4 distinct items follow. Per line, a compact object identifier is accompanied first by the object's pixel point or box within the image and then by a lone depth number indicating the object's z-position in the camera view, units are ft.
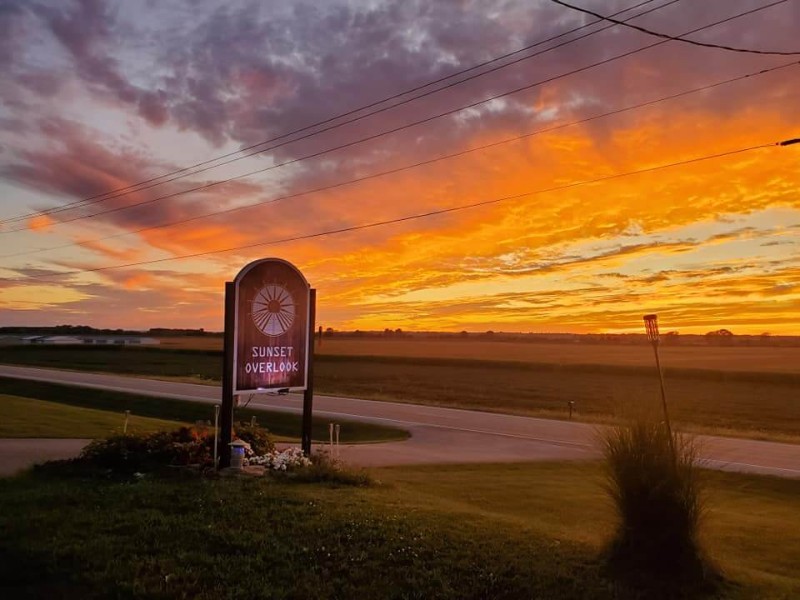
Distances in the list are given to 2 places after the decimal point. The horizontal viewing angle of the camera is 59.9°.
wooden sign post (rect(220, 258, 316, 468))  43.55
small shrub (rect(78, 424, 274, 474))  41.73
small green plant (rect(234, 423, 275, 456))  46.29
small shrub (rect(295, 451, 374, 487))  38.11
